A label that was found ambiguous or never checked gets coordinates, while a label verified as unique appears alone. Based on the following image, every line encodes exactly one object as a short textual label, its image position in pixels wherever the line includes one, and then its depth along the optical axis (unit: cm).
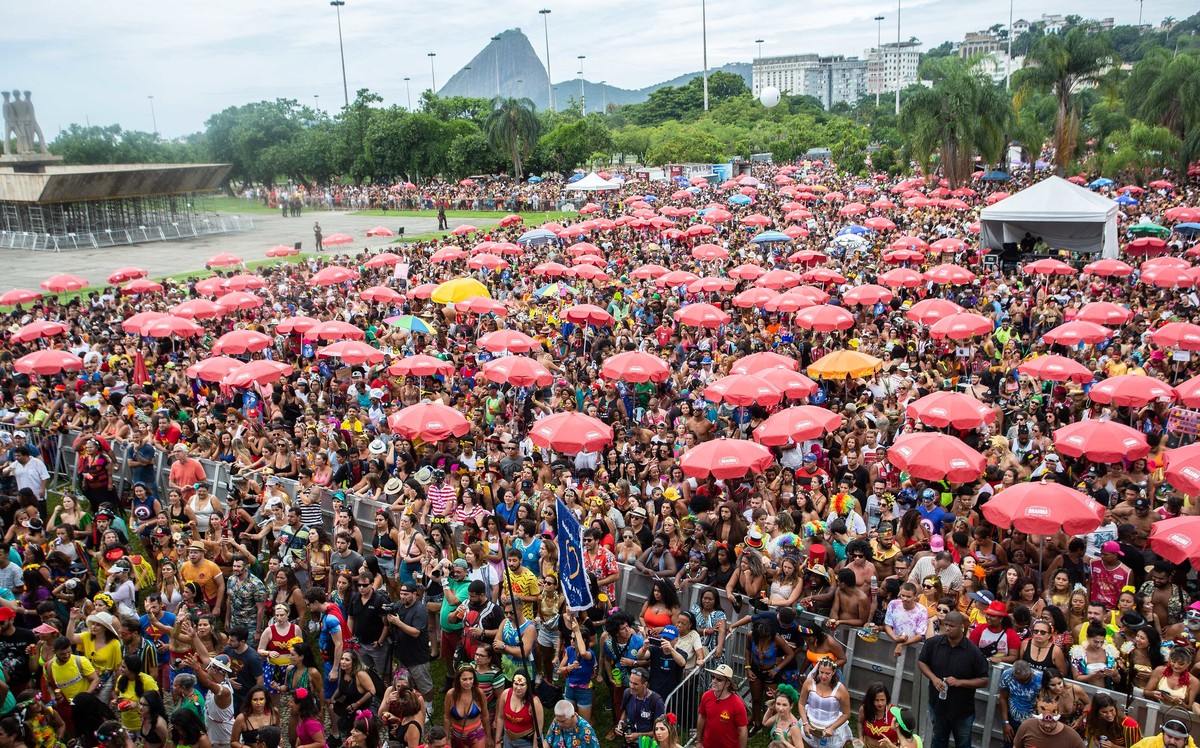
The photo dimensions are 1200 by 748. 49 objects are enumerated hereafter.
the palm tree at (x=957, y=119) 4741
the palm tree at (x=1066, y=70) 4850
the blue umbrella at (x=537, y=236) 3066
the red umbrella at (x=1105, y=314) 1535
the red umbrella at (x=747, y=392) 1199
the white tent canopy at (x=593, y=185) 4750
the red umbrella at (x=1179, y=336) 1328
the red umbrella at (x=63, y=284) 2316
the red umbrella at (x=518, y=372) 1368
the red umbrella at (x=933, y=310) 1603
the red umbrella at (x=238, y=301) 1969
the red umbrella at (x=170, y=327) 1698
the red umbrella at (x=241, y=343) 1587
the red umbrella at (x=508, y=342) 1533
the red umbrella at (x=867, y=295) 1790
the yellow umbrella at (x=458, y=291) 1928
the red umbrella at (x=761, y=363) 1341
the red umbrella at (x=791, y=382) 1227
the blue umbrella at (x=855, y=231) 2906
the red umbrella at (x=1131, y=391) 1124
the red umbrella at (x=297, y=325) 1814
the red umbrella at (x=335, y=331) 1661
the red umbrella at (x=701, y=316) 1658
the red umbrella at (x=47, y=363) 1500
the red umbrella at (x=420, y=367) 1459
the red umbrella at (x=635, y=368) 1352
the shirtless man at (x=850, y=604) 763
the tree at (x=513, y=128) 5941
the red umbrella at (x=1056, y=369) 1253
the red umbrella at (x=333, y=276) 2323
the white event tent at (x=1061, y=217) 2481
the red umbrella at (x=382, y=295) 2052
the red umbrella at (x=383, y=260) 2622
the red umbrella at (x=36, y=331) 1775
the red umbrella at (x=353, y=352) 1530
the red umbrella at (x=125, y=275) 2639
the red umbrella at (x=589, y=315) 1738
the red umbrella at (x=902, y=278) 1977
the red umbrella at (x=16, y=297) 2169
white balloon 11188
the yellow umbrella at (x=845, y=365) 1307
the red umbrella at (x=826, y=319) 1568
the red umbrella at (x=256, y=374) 1401
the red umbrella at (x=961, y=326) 1487
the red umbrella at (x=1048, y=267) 1986
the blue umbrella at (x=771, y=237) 2803
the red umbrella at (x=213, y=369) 1460
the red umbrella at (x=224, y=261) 2763
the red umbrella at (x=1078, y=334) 1410
